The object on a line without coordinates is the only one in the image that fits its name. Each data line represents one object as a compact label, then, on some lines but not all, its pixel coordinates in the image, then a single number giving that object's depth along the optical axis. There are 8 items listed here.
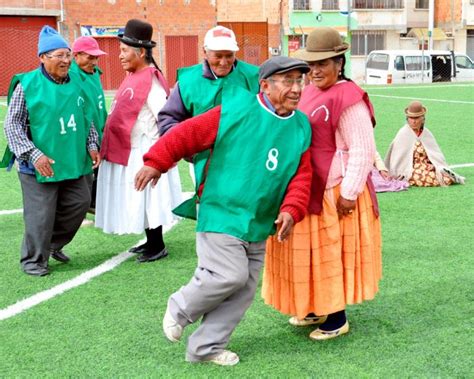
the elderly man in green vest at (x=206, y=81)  5.19
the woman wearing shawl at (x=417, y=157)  9.92
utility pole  44.21
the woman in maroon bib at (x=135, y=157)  6.37
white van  35.97
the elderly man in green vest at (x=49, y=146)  5.93
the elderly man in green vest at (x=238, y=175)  4.08
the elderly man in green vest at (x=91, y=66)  7.16
